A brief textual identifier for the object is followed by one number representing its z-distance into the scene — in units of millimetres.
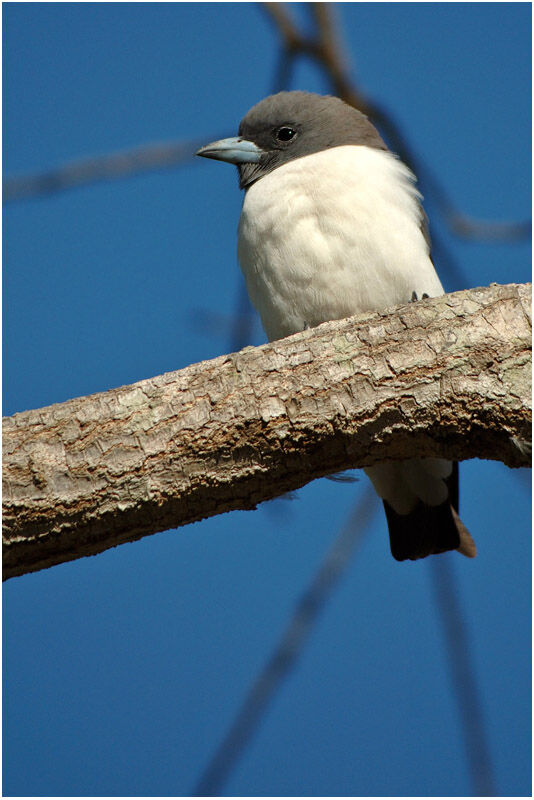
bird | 8570
